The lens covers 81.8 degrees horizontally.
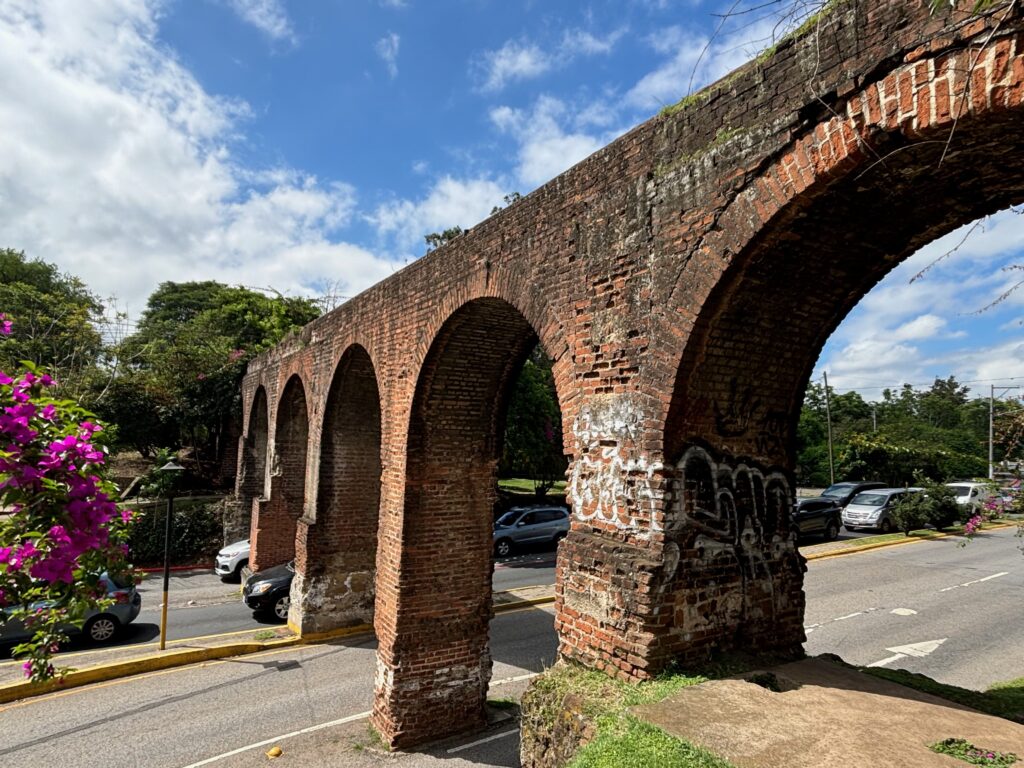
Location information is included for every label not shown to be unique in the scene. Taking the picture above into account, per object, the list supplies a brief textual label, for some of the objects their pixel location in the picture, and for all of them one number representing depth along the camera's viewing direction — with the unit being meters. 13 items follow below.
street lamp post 9.34
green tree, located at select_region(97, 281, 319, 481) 21.11
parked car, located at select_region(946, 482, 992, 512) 20.37
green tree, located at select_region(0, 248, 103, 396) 20.33
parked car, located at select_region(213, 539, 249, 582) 15.14
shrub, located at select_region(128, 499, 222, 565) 16.73
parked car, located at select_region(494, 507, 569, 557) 17.61
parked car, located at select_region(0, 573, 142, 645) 10.40
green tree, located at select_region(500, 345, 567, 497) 17.98
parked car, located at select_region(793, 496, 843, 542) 17.38
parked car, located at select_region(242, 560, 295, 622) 11.52
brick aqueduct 2.84
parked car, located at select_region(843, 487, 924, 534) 19.63
